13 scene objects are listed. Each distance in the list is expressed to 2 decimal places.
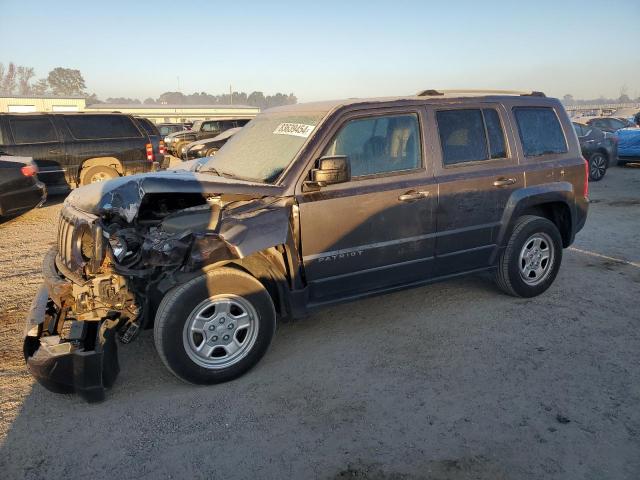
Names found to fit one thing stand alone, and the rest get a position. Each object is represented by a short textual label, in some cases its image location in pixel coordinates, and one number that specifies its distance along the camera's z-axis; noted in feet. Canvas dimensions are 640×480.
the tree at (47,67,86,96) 380.99
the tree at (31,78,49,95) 391.65
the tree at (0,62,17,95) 384.06
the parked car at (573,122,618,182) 41.39
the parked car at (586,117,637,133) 56.39
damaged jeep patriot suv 10.45
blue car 46.83
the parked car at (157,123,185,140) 83.78
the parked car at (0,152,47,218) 24.81
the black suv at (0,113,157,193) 32.30
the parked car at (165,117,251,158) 66.74
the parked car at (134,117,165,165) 37.66
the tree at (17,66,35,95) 390.21
